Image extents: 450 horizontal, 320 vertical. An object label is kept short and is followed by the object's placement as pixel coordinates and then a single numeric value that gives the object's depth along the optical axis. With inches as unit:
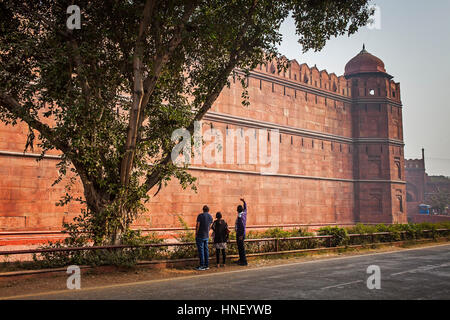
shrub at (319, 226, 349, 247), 598.2
